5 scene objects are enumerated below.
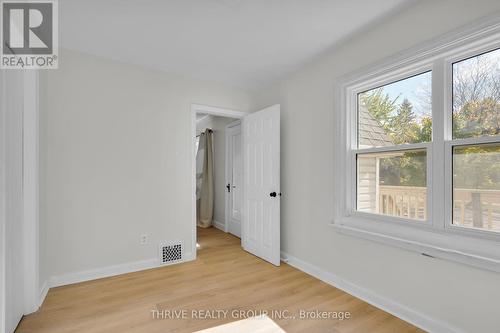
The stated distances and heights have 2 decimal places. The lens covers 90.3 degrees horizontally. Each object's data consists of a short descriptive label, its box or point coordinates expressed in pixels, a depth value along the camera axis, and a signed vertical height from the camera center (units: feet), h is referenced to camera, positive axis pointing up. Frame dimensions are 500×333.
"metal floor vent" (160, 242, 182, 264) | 10.22 -3.59
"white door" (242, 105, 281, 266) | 10.41 -0.80
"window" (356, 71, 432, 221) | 6.64 +0.57
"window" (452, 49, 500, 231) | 5.43 +0.50
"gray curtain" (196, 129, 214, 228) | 17.44 -1.41
